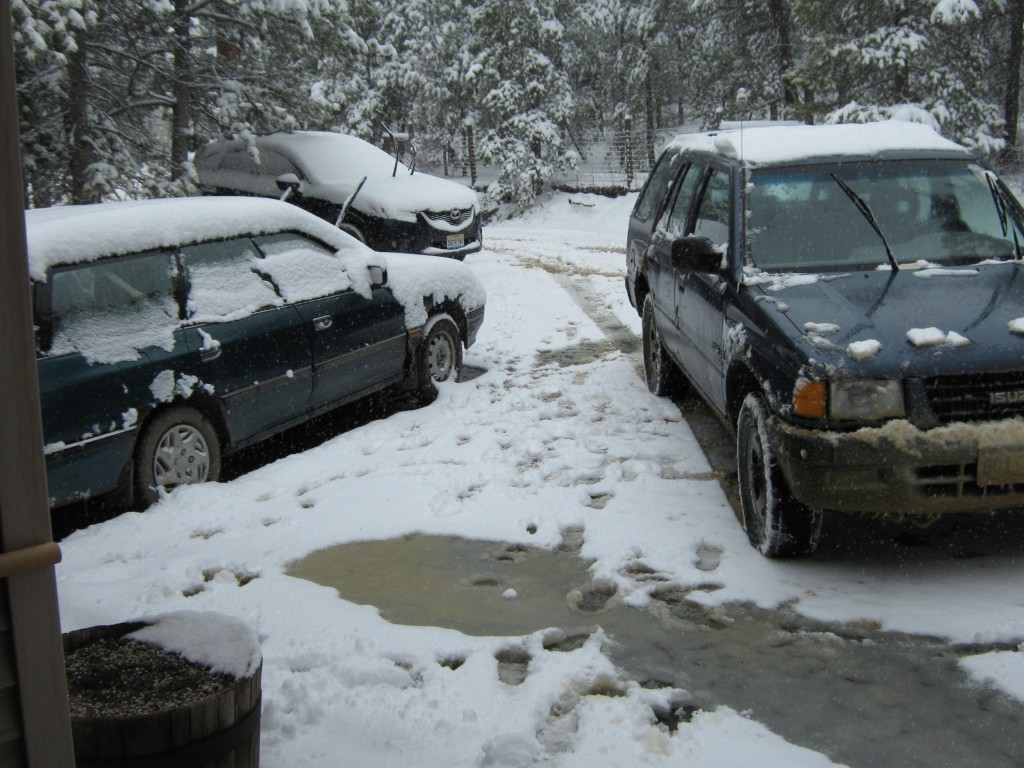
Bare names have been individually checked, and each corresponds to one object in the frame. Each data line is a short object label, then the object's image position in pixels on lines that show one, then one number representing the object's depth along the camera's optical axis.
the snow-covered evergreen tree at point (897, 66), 16.41
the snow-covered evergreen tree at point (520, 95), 25.72
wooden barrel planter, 2.38
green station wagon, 5.10
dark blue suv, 4.04
